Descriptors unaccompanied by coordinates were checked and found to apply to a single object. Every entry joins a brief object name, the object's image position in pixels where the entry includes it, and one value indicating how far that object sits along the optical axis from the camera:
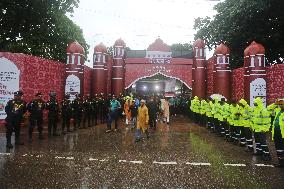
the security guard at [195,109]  12.54
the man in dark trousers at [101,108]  11.71
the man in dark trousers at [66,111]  8.85
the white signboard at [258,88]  11.71
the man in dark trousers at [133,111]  10.48
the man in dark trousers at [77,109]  9.59
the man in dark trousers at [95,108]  11.17
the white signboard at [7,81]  10.38
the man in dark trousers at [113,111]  9.38
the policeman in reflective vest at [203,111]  11.10
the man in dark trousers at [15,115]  6.42
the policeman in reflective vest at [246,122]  6.17
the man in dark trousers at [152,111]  9.42
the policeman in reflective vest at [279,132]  4.97
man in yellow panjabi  7.64
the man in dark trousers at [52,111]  8.07
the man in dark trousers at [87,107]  10.62
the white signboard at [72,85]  13.68
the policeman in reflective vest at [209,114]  10.12
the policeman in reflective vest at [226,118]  7.61
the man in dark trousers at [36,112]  7.41
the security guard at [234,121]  6.81
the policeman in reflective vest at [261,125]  5.52
